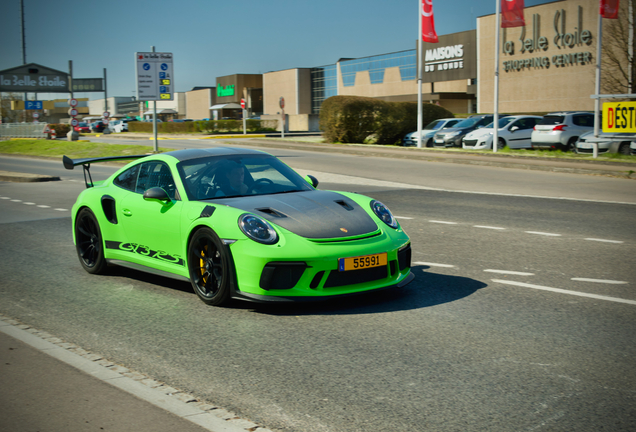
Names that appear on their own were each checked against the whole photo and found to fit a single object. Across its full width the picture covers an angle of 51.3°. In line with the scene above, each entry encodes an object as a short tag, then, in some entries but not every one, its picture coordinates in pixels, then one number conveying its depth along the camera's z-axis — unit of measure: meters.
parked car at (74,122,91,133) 68.50
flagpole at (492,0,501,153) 24.45
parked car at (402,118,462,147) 29.34
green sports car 5.22
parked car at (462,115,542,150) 25.53
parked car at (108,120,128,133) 68.96
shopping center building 41.25
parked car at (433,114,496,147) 27.88
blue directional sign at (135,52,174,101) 25.58
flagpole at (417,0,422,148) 28.52
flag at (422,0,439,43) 28.50
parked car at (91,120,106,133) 67.56
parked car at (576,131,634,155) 20.95
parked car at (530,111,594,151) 23.64
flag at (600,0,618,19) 22.11
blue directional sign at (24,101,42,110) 77.62
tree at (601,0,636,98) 25.08
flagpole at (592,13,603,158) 21.41
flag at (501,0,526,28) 24.55
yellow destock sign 19.59
